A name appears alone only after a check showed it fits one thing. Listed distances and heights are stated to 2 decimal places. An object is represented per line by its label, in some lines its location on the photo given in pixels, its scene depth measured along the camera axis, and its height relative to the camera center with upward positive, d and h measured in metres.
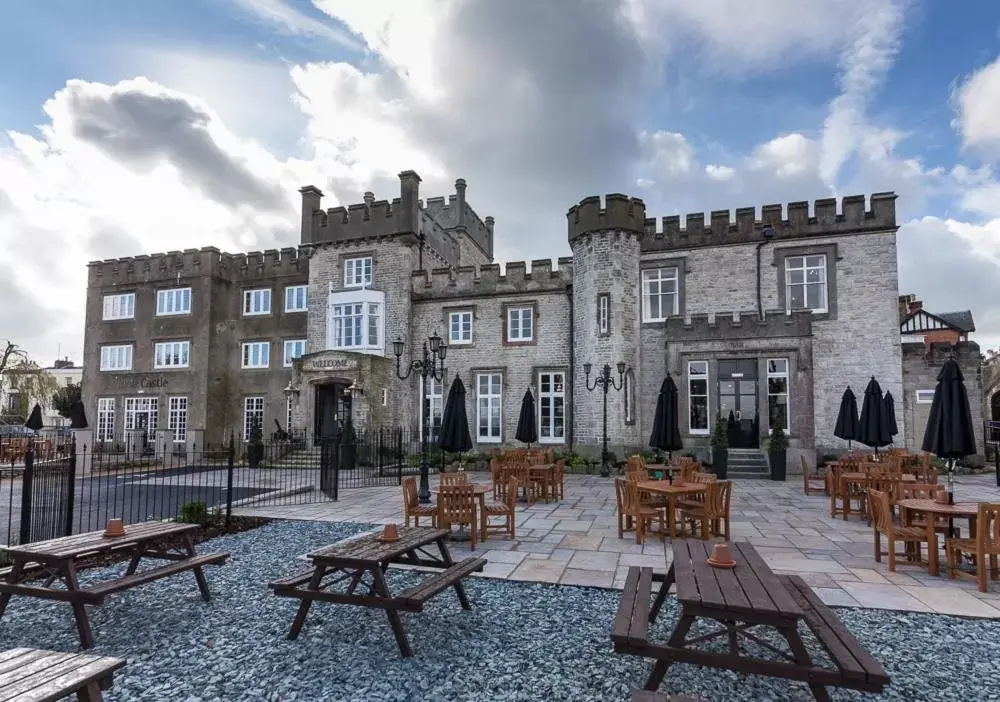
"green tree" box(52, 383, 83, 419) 38.75 -0.27
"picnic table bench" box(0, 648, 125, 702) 2.47 -1.27
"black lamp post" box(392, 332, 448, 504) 11.70 +0.56
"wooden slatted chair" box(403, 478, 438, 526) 7.77 -1.45
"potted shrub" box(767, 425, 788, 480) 16.58 -1.59
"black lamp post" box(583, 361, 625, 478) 17.45 +0.47
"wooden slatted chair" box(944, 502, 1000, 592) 5.94 -1.54
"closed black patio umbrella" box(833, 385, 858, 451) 14.38 -0.48
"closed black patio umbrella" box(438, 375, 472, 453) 11.77 -0.60
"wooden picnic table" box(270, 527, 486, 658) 4.36 -1.50
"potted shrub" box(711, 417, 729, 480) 16.84 -1.56
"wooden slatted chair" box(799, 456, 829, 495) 13.02 -2.09
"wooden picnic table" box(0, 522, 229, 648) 4.60 -1.53
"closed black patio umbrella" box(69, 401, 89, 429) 16.11 -0.66
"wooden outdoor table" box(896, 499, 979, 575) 6.34 -1.24
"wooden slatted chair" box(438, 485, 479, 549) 7.83 -1.48
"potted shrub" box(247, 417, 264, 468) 21.30 -2.07
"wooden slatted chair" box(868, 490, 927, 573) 6.47 -1.49
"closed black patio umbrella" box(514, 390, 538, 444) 16.52 -0.81
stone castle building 18.59 +2.79
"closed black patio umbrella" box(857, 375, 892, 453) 12.49 -0.50
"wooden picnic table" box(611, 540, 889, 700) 3.23 -1.43
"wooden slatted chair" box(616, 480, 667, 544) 7.93 -1.59
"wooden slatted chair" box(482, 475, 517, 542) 8.09 -1.59
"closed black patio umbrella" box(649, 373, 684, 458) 11.85 -0.58
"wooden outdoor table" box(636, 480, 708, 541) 8.01 -1.28
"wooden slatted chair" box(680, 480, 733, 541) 7.98 -1.57
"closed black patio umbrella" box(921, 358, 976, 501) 7.55 -0.29
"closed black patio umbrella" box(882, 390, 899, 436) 12.94 -0.34
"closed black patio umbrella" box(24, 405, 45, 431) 16.85 -0.78
